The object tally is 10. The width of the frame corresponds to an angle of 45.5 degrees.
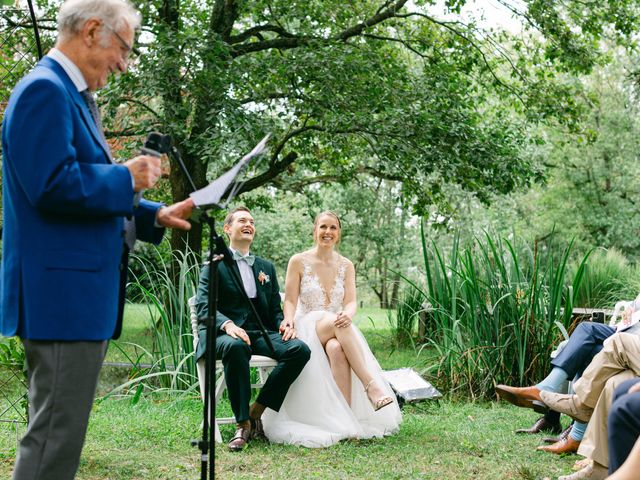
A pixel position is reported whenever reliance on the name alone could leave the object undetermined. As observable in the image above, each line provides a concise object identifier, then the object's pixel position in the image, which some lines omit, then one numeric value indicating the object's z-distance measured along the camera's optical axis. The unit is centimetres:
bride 430
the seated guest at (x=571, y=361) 405
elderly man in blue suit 171
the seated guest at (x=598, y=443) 307
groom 418
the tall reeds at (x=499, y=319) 543
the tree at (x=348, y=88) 766
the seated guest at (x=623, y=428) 247
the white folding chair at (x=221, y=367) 433
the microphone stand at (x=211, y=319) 208
